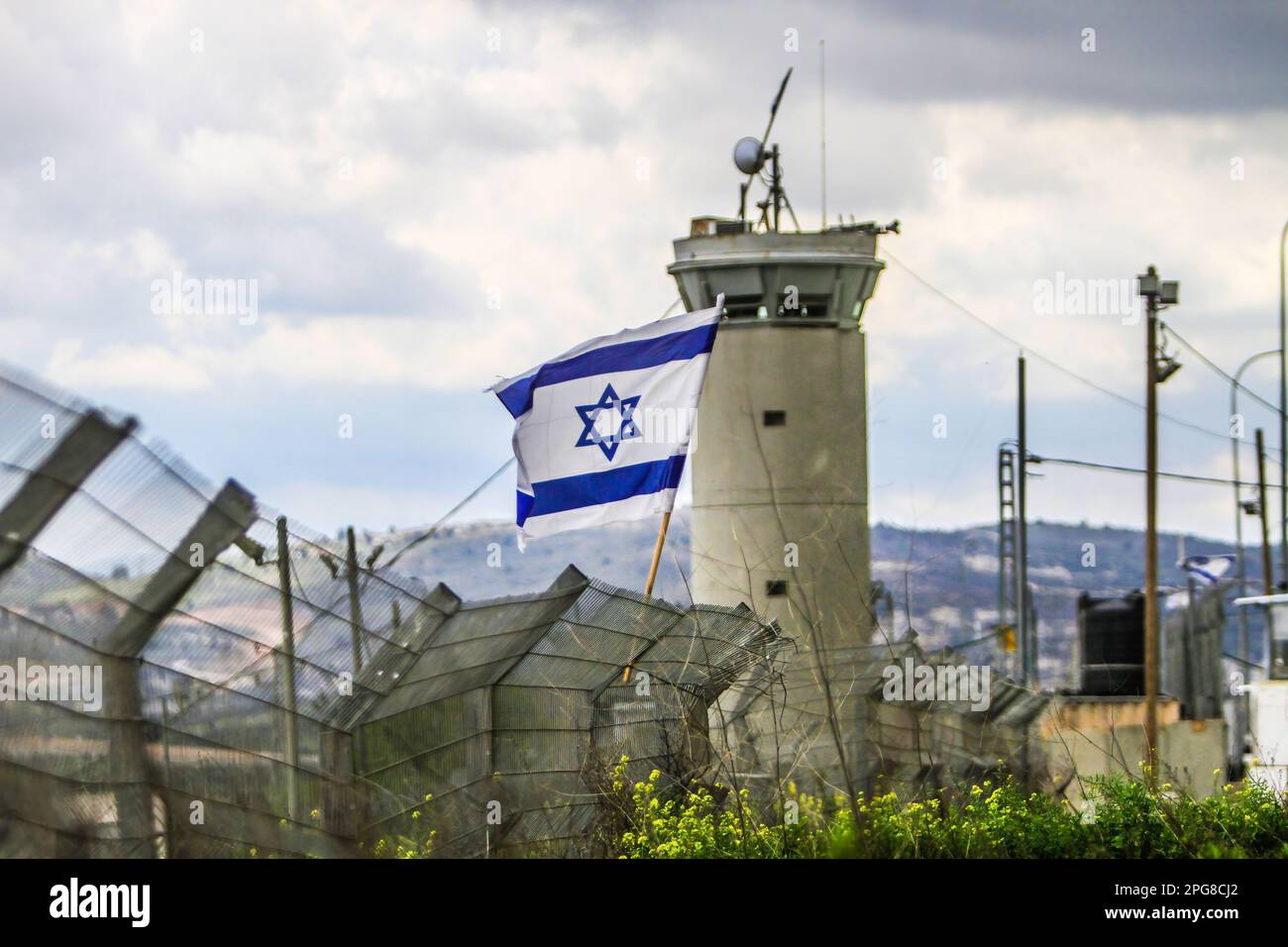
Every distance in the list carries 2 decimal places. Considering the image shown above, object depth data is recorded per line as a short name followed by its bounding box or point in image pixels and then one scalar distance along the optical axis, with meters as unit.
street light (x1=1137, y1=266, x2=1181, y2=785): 29.33
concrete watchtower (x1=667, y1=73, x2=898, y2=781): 38.09
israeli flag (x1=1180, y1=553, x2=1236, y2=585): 45.81
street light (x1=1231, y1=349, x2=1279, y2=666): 46.06
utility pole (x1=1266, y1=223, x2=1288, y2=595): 40.10
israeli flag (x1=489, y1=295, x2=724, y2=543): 17.42
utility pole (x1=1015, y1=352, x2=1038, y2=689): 42.62
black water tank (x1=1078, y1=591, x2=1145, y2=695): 38.25
